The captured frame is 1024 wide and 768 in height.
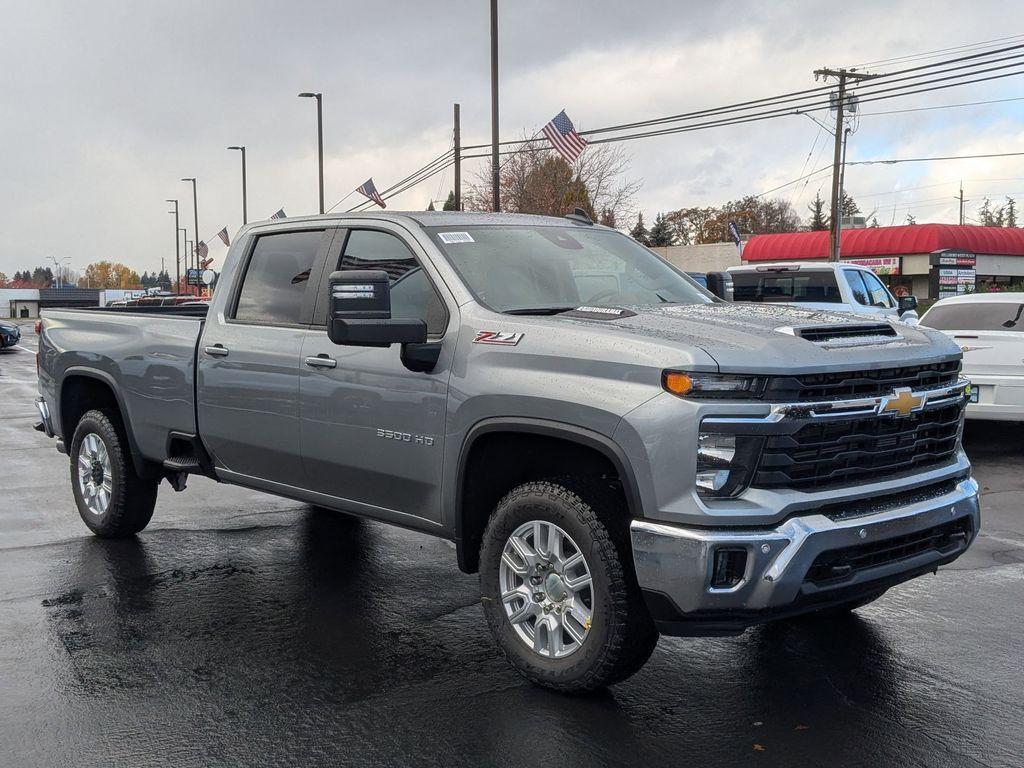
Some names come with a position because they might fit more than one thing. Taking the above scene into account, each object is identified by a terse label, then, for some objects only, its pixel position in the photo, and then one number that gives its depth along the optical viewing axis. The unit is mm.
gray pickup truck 3764
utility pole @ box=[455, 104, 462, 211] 30891
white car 10477
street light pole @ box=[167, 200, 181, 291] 86962
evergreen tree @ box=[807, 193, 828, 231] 105938
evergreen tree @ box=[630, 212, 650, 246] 80000
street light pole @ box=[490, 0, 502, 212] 23906
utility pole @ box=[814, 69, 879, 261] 38000
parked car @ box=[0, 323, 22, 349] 34531
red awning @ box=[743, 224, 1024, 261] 53375
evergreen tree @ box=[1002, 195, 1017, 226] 126681
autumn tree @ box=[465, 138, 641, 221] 52719
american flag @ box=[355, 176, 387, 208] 33250
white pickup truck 15836
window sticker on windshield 5117
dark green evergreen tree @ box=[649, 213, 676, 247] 96688
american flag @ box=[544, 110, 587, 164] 24125
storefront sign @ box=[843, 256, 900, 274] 54594
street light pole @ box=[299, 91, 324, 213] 38719
